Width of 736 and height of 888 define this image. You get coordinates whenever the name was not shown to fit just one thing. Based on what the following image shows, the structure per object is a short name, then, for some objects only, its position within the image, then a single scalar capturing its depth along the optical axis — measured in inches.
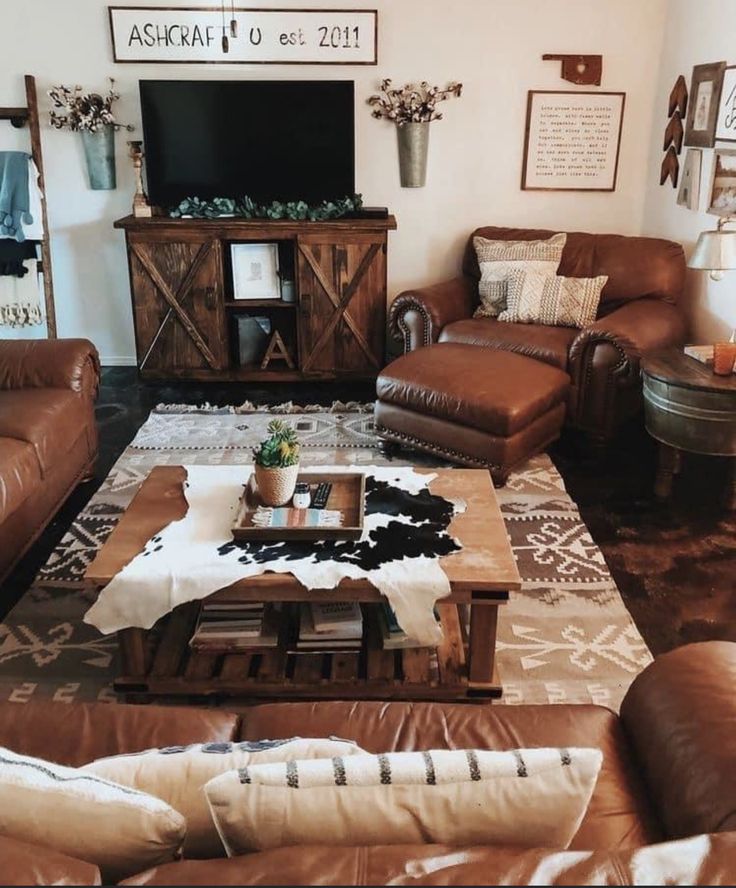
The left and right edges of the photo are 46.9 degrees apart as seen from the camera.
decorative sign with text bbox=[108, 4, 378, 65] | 184.1
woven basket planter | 95.7
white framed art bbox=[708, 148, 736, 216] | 152.2
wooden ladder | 184.4
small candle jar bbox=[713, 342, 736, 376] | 126.3
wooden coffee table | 86.0
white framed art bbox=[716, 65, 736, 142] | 151.9
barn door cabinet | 182.9
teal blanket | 182.9
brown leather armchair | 151.3
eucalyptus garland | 183.5
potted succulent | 95.4
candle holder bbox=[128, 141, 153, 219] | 187.8
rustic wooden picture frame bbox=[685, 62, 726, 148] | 159.2
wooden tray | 91.3
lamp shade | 128.2
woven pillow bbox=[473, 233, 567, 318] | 179.0
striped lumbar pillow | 42.6
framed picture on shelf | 188.7
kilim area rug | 95.1
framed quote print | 191.6
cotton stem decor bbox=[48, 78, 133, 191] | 187.0
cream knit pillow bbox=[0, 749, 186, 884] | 42.6
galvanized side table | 123.3
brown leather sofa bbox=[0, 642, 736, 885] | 37.9
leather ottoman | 139.5
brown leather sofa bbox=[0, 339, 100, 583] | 112.6
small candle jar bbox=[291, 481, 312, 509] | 97.1
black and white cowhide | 85.4
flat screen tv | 184.1
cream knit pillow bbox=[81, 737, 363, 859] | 47.2
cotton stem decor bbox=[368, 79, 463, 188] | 188.9
